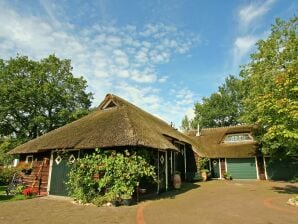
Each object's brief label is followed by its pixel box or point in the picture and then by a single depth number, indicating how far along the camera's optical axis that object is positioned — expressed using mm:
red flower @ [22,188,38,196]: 15378
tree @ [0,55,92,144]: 33719
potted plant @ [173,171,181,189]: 18356
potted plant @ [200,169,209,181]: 25828
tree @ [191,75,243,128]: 51625
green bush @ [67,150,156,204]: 12297
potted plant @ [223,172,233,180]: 27891
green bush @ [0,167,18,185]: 18219
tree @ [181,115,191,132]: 71938
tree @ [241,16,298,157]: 13720
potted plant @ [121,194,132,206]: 11953
